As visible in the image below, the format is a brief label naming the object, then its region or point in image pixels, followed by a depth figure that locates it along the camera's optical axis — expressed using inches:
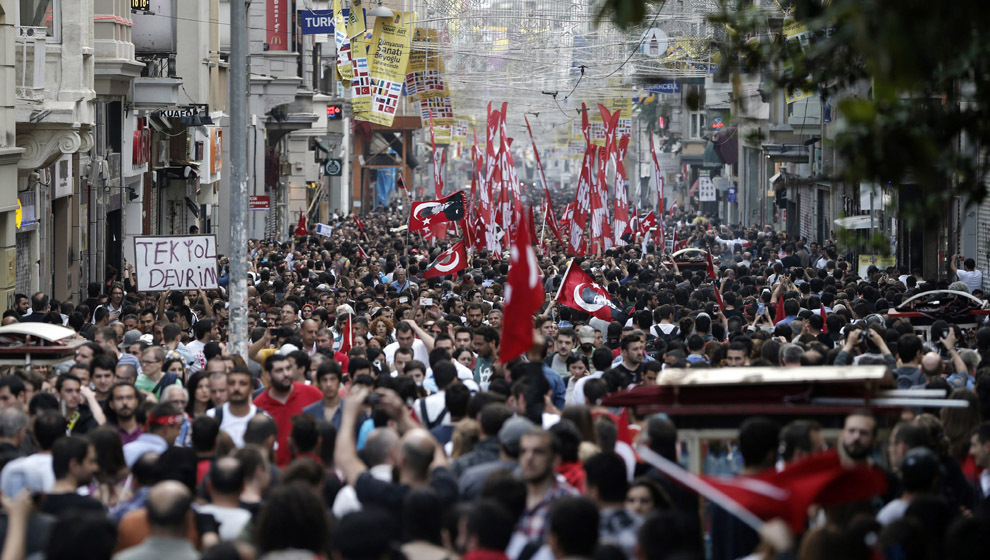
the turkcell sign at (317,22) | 2817.4
